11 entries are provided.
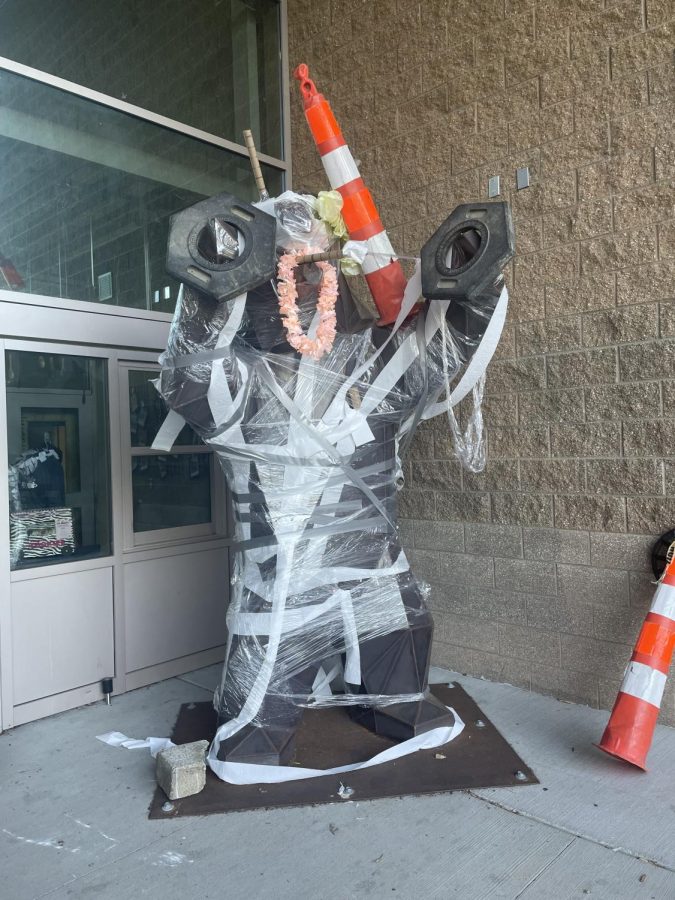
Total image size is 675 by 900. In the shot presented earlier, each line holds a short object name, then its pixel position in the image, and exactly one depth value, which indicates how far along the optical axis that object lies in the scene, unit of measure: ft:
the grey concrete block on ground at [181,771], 7.63
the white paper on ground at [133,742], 8.97
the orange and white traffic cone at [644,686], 8.10
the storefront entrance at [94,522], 10.29
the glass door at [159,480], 11.76
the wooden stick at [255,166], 8.33
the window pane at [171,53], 11.08
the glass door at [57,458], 10.39
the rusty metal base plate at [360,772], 7.63
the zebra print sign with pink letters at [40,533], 10.35
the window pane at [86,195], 10.58
